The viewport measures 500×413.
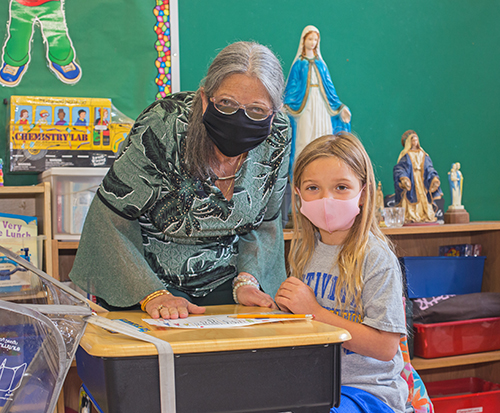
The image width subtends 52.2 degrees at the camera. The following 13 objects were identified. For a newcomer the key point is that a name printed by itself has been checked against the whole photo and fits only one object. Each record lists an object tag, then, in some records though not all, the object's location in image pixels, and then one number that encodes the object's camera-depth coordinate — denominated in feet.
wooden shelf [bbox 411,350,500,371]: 6.66
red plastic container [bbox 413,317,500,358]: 6.70
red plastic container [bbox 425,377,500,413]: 6.84
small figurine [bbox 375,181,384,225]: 6.85
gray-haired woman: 3.70
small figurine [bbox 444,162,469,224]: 7.53
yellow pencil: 2.93
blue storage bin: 7.24
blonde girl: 3.38
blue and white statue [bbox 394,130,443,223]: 7.28
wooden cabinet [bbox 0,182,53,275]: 5.58
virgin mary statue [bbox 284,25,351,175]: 6.72
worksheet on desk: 2.66
